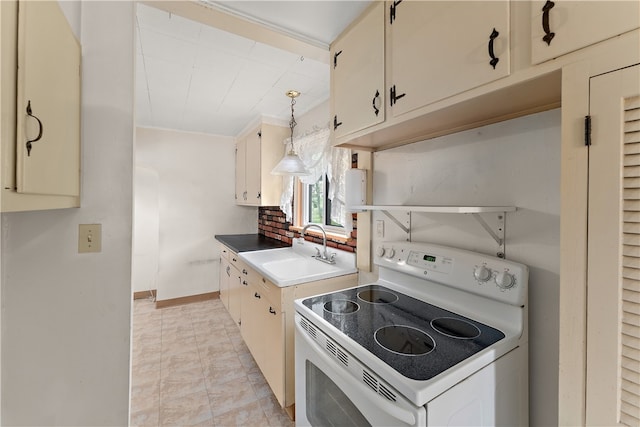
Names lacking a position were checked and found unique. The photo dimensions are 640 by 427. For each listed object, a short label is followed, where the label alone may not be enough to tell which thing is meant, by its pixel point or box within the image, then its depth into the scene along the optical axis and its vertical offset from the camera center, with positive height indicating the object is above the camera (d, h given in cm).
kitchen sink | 175 -42
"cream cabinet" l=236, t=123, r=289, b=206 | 296 +59
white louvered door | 60 -9
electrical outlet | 174 -10
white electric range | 82 -50
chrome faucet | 214 -36
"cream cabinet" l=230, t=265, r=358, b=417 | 167 -78
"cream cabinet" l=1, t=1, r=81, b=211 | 63 +29
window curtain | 206 +39
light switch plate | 114 -12
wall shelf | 101 +1
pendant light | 204 +35
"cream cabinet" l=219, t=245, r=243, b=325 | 267 -79
